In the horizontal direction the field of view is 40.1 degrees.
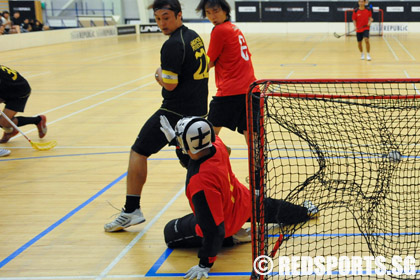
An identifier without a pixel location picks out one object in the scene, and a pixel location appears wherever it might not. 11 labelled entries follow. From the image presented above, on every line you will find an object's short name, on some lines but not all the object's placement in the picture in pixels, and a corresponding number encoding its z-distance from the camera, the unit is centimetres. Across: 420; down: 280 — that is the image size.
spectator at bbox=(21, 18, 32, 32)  2923
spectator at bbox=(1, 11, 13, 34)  2688
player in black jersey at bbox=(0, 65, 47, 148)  850
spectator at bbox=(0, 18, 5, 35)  2592
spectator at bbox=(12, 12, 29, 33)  2900
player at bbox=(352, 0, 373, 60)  1849
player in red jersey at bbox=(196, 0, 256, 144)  621
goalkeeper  408
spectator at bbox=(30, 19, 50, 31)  2977
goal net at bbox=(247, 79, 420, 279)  409
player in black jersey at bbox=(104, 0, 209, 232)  491
